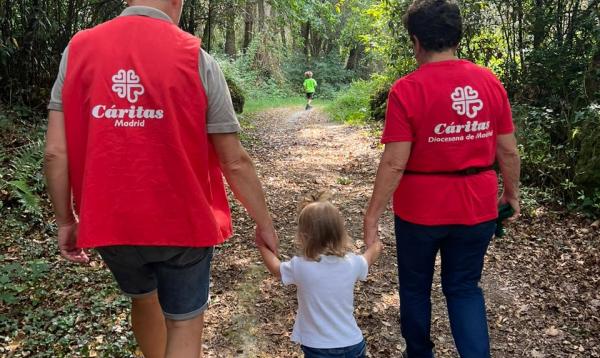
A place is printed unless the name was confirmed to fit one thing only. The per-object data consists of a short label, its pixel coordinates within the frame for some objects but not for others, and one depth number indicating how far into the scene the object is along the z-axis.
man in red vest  2.04
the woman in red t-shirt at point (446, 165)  2.64
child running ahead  21.88
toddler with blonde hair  2.49
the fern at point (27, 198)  4.89
